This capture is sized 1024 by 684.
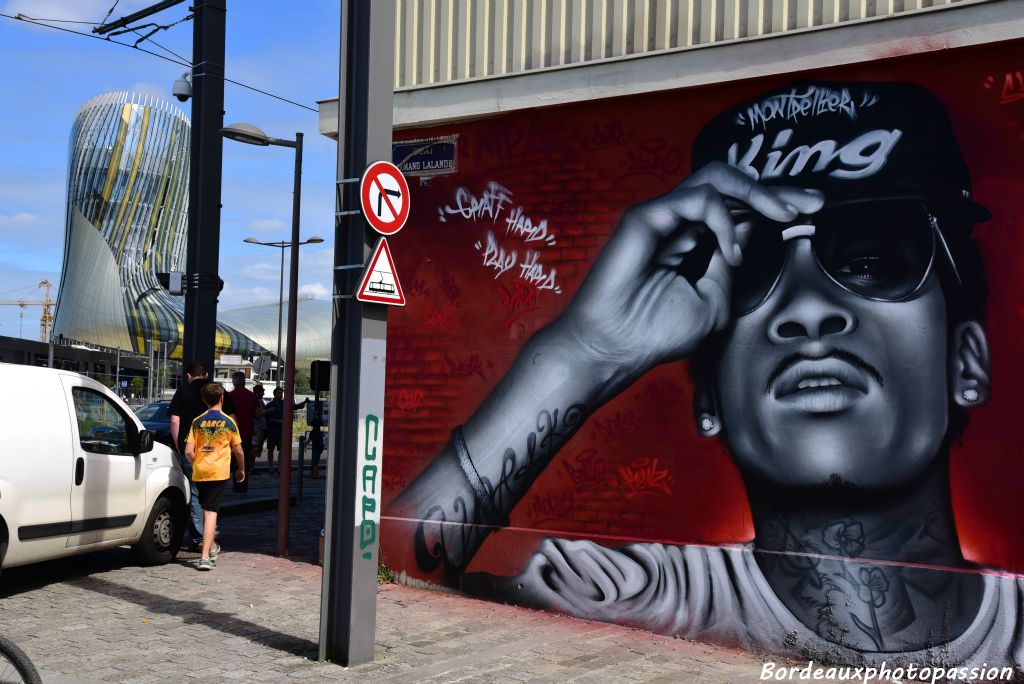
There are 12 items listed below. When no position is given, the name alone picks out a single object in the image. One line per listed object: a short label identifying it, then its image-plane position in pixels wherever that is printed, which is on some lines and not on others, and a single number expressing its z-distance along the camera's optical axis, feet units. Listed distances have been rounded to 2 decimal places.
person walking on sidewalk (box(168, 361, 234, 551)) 36.09
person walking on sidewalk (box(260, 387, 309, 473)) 69.92
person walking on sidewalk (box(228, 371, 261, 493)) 50.94
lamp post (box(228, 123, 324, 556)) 34.83
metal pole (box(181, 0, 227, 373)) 40.55
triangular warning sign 21.66
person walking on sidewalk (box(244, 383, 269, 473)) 66.97
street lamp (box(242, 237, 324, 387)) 132.98
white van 26.76
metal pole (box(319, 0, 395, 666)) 21.66
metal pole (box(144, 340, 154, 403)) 113.64
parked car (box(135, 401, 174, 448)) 57.67
